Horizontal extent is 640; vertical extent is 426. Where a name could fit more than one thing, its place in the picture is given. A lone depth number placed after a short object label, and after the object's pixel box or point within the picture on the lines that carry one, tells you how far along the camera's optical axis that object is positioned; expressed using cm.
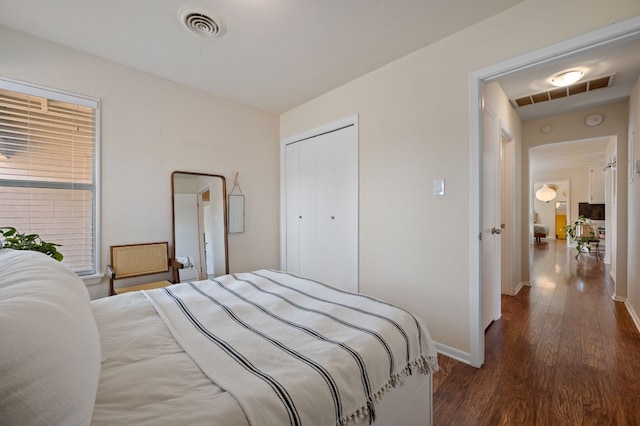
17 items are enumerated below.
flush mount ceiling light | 258
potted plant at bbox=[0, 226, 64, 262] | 174
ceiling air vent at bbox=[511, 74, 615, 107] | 282
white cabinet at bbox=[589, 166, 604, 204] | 703
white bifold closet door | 294
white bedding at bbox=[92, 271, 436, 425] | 70
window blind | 212
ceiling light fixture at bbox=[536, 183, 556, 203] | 888
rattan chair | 251
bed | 52
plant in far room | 642
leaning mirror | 293
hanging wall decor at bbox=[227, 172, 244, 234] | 337
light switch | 221
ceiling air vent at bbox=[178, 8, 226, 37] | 191
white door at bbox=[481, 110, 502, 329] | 251
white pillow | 44
